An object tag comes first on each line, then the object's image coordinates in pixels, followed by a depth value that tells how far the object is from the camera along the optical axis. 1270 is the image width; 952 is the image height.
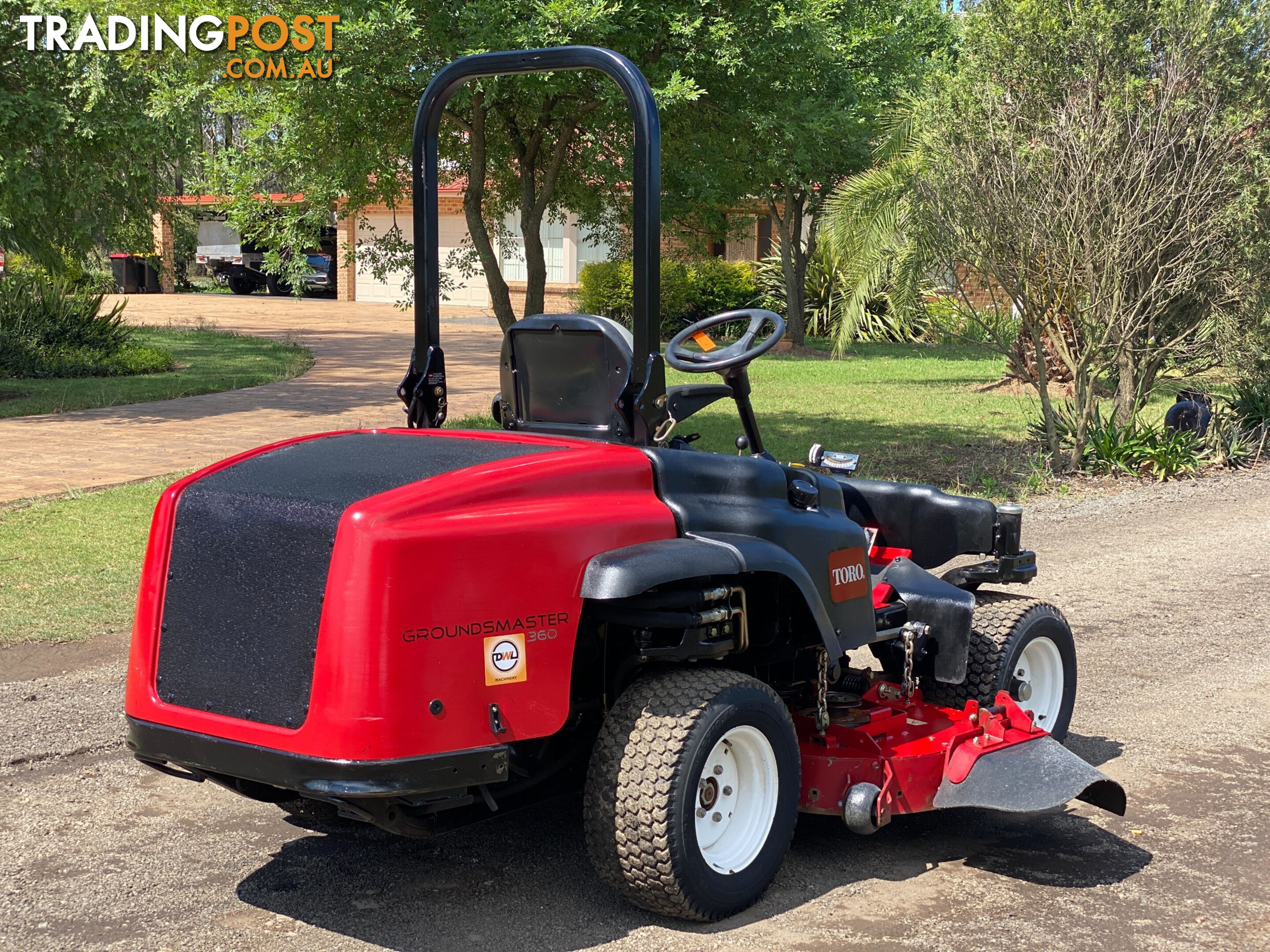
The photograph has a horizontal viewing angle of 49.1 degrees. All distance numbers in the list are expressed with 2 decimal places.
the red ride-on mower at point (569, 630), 3.34
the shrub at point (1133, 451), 13.33
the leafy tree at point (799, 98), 11.36
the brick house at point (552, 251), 36.03
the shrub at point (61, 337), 18.61
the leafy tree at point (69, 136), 15.12
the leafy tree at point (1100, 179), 12.14
